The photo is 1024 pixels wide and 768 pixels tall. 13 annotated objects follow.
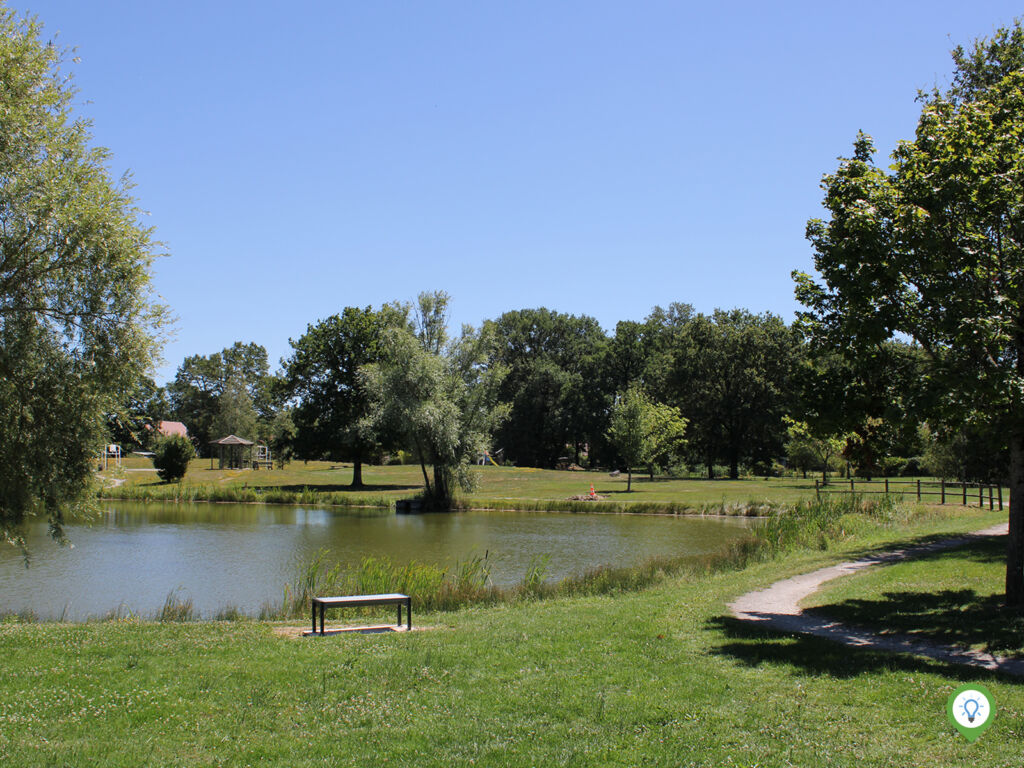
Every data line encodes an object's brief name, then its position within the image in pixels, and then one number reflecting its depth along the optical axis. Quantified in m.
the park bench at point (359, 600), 12.37
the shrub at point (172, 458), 60.56
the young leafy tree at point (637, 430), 53.81
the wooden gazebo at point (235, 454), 79.12
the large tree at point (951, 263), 10.48
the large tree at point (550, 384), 87.44
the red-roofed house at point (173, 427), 101.25
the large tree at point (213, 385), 115.88
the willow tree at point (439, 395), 43.28
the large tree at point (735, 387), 70.19
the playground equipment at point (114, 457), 72.56
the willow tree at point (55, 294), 14.76
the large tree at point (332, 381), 57.47
